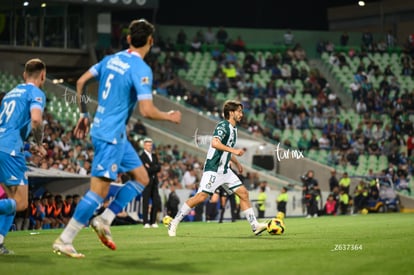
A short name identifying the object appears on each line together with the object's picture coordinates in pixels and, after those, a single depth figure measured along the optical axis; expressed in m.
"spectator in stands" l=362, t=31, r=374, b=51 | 50.19
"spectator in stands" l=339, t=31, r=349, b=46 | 50.01
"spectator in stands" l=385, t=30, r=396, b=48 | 51.12
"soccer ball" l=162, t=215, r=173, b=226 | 19.00
